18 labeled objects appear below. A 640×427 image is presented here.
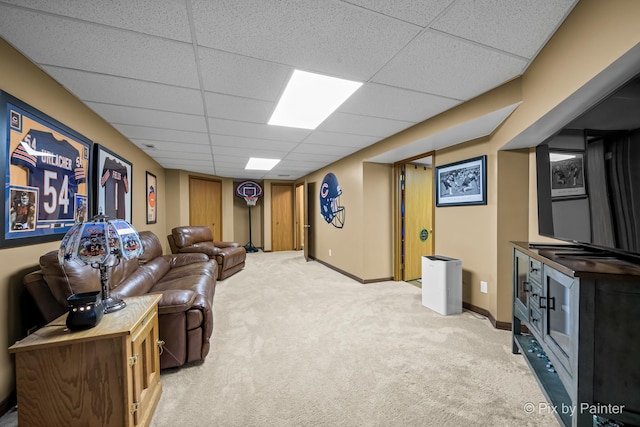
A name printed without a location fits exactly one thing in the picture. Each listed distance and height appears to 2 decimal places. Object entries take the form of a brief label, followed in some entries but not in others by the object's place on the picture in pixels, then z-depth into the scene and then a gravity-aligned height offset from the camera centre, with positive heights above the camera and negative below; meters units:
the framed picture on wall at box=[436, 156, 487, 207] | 2.77 +0.34
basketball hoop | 7.54 +0.62
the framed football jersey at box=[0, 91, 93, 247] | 1.49 +0.27
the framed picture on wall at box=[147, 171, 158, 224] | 4.42 +0.29
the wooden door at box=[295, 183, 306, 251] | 7.51 -0.08
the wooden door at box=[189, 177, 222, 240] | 6.41 +0.25
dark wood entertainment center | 1.09 -0.58
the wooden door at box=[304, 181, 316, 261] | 6.14 -0.10
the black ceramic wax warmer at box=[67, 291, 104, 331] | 1.23 -0.49
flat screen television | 1.10 +0.17
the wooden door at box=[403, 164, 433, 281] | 4.34 -0.10
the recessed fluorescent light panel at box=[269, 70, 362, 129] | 1.94 +1.00
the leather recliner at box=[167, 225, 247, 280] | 4.52 -0.67
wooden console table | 1.16 -0.77
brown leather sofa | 1.53 -0.68
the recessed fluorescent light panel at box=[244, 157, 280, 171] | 4.87 +1.02
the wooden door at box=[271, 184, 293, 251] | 7.82 -0.15
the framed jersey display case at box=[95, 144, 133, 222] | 2.60 +0.35
